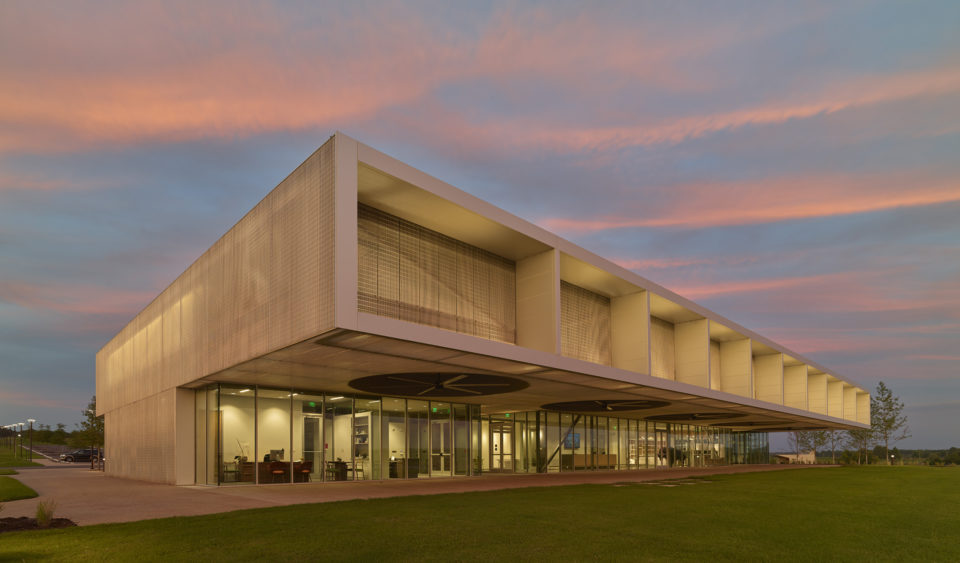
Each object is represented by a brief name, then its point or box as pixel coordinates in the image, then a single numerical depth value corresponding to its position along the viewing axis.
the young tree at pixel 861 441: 67.75
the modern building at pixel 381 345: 14.82
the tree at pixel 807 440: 74.00
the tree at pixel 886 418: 65.69
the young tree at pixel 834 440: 71.69
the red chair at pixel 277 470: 20.83
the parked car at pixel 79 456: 55.28
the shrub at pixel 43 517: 10.58
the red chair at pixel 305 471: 21.36
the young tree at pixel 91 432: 42.12
